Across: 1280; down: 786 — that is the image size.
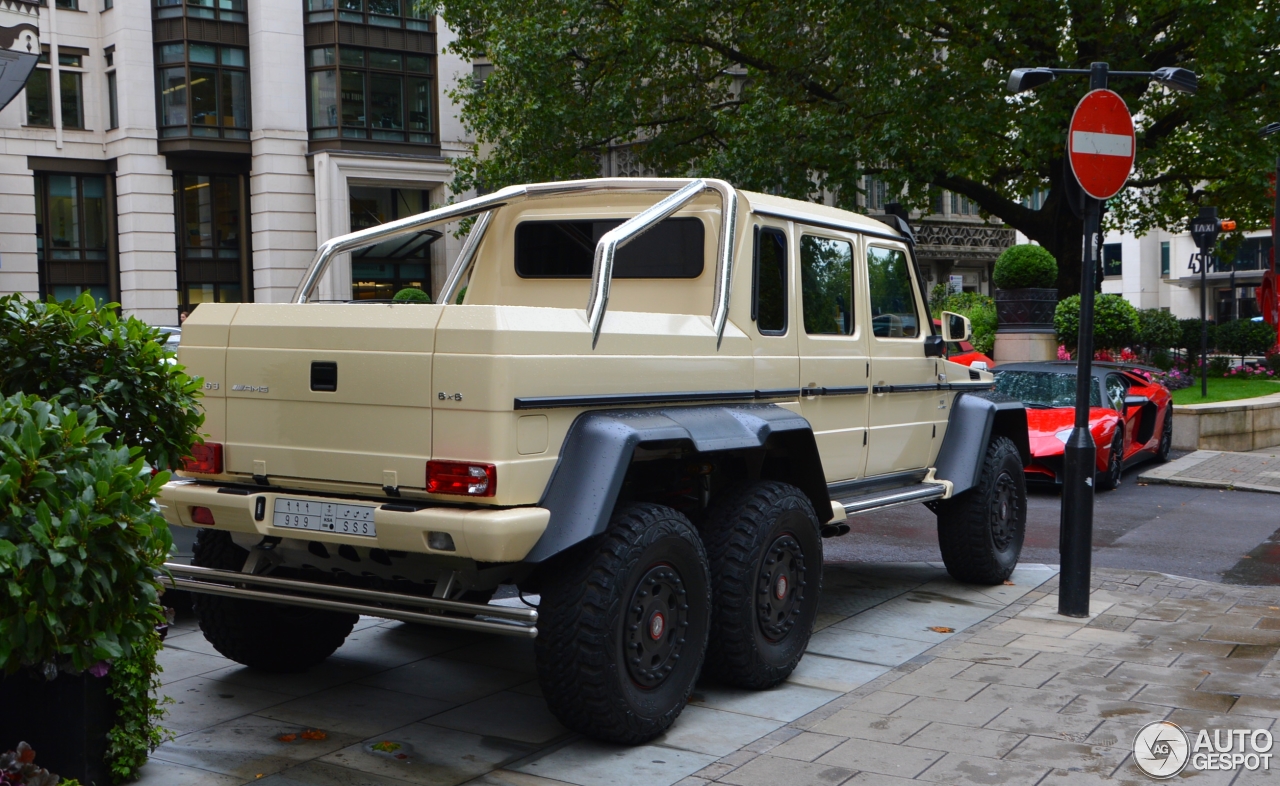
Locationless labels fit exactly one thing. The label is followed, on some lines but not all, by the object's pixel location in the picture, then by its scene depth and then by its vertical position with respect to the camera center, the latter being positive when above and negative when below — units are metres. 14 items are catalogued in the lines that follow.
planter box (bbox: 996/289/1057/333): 20.94 +0.40
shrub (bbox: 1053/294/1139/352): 20.12 +0.17
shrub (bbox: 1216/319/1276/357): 33.00 -0.19
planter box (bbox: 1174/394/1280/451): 16.66 -1.31
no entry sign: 7.21 +1.12
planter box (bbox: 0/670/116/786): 4.02 -1.23
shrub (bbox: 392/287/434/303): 13.09 +0.57
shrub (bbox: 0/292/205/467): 4.47 -0.08
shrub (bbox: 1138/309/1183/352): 26.59 +0.00
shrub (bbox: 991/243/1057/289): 21.19 +1.12
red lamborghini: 12.84 -0.91
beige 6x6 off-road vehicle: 4.61 -0.44
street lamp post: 7.22 -0.88
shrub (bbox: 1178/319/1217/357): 29.02 -0.15
